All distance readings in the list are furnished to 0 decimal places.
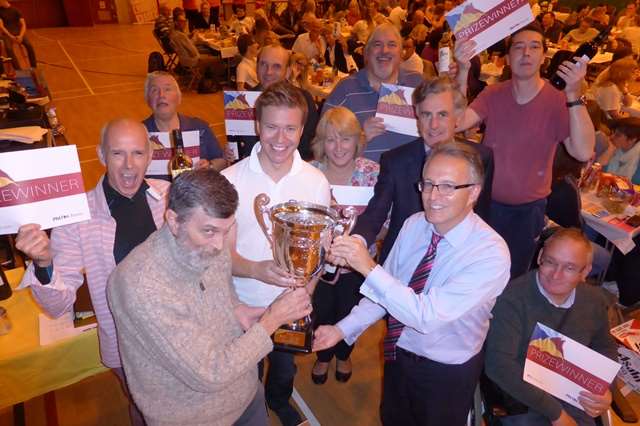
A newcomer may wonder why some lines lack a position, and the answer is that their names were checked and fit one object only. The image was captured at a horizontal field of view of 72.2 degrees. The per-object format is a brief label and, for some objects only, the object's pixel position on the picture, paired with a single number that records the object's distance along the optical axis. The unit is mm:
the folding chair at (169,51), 11297
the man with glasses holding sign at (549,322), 2330
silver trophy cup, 1846
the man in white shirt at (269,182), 2088
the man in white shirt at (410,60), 6984
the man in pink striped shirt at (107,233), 2004
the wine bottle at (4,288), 2463
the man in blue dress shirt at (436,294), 1824
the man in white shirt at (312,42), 8180
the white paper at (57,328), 2311
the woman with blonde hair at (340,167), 3000
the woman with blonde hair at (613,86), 6176
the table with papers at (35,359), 2236
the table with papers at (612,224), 3756
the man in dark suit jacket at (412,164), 2496
